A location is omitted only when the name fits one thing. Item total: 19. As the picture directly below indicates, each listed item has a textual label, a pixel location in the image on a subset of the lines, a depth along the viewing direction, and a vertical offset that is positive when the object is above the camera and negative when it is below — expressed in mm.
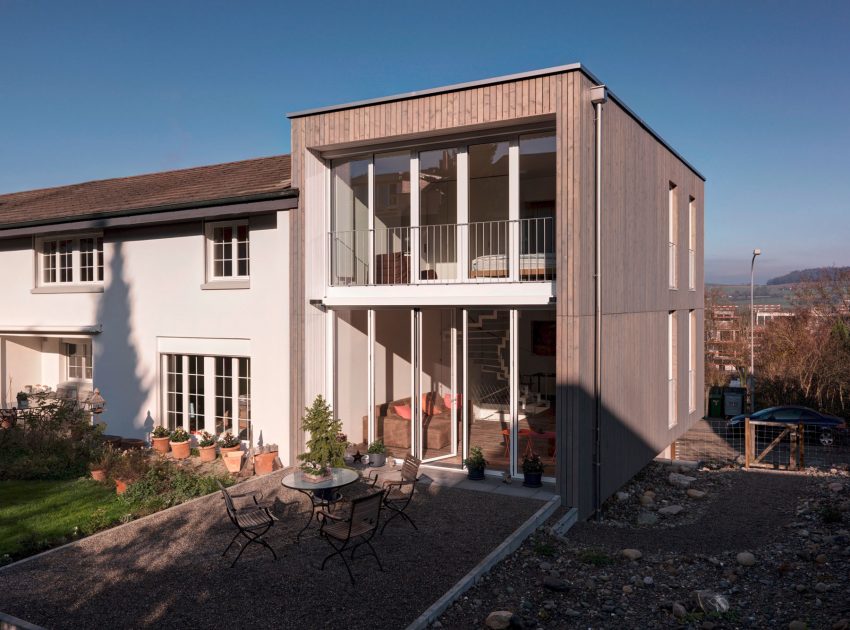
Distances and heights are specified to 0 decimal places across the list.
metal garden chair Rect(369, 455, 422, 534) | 9198 -2614
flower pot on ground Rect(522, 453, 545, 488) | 10688 -2558
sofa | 12984 -2200
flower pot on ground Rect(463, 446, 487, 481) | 11203 -2576
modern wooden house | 10656 +522
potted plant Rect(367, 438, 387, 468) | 12206 -2585
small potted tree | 9195 -1919
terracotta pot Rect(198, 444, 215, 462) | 13422 -2812
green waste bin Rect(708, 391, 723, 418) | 23406 -3228
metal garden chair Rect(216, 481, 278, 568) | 7934 -2530
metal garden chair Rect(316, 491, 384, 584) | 7613 -2528
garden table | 8688 -2255
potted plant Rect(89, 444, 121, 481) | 11758 -2716
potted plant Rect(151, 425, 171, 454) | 13805 -2605
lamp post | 21969 -2490
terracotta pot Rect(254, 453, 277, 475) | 12188 -2745
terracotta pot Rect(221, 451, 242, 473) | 12438 -2764
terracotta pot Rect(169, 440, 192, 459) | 13539 -2760
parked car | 16891 -2711
